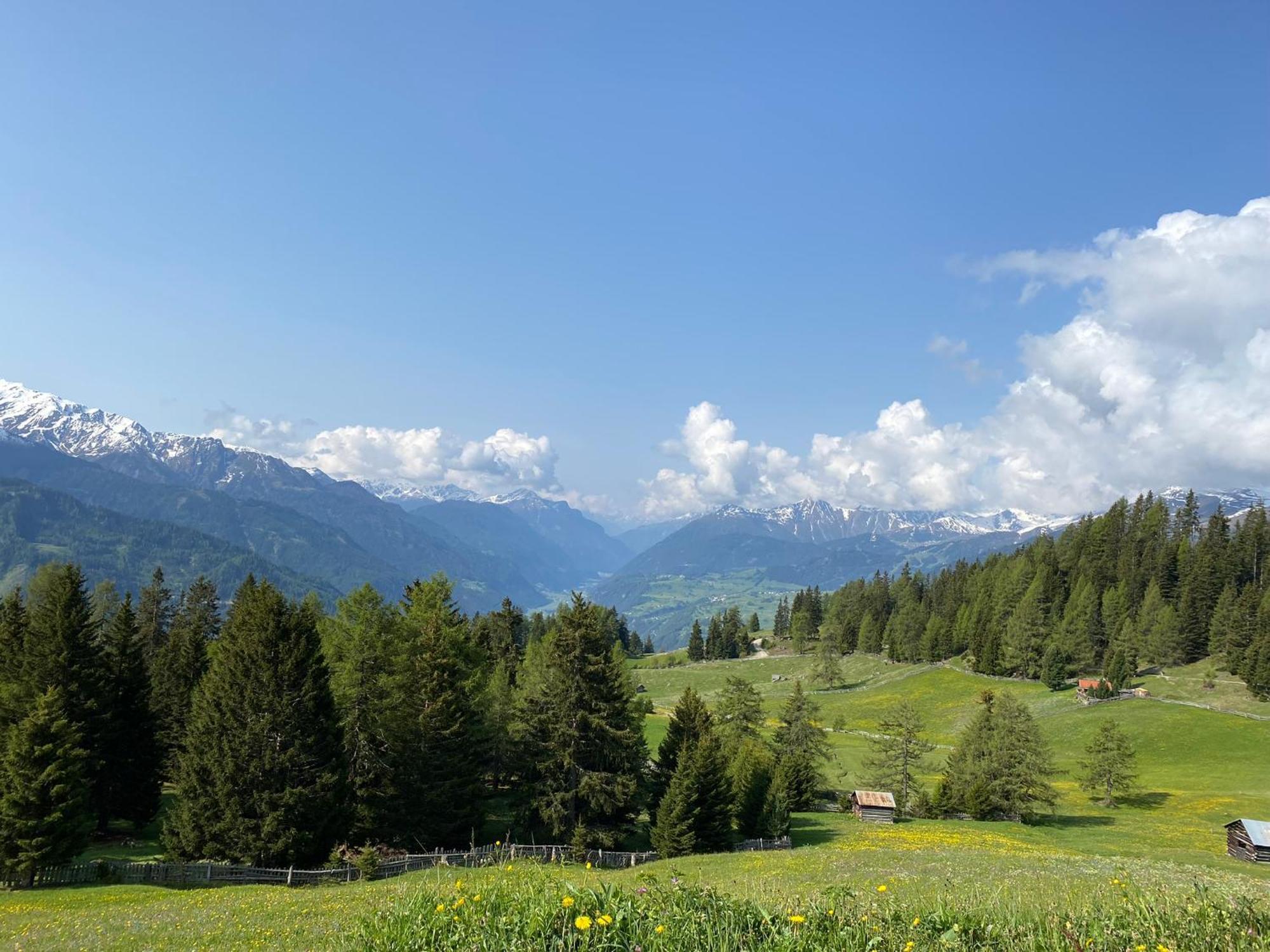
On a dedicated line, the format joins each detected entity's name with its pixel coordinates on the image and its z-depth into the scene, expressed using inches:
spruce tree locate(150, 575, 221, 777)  1978.3
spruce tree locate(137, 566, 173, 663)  3019.2
